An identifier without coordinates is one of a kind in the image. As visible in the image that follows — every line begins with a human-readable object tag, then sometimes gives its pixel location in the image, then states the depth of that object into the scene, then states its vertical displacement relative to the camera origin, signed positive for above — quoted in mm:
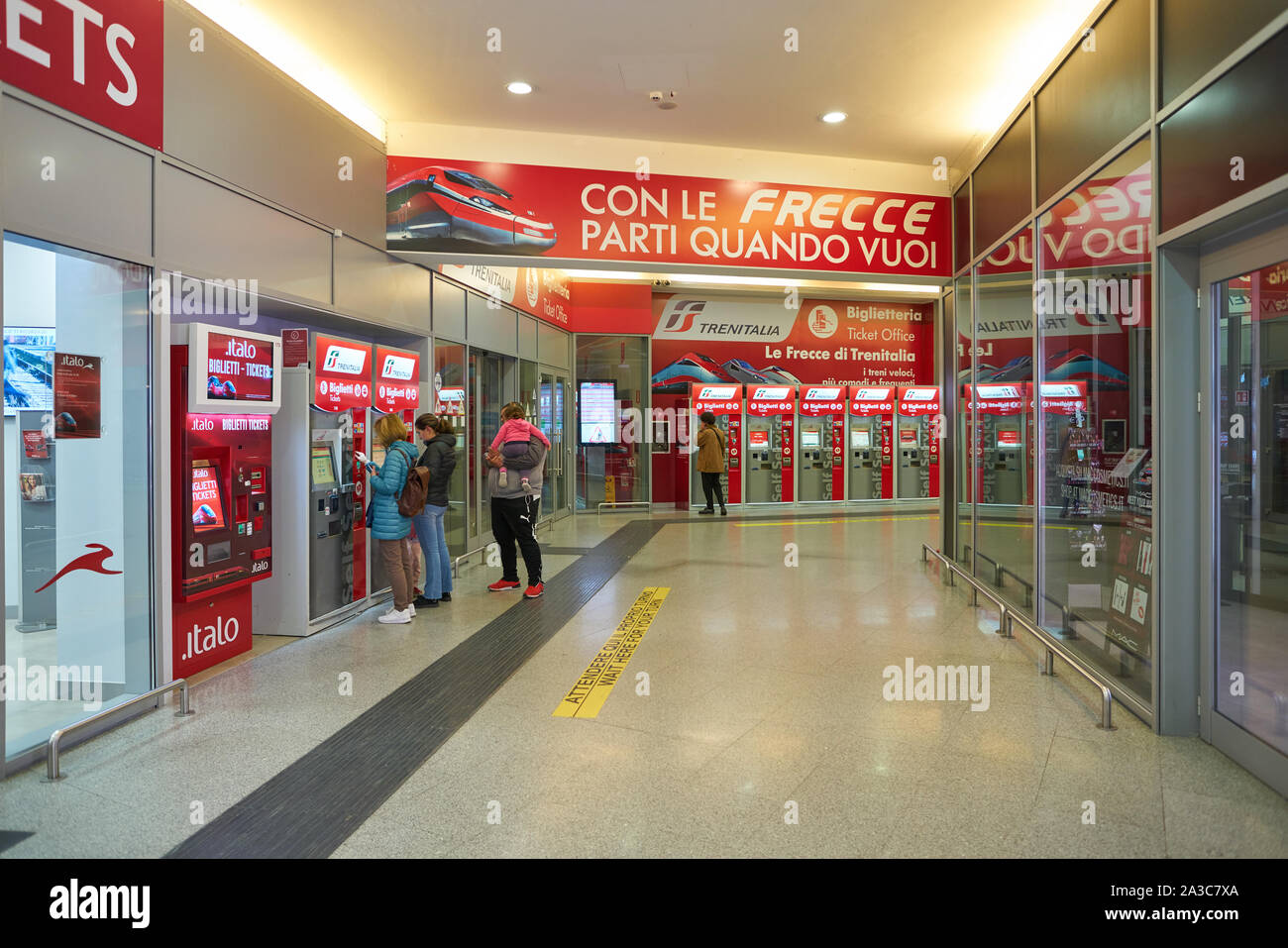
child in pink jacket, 6703 +254
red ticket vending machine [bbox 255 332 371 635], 5457 -148
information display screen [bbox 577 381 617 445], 13414 +888
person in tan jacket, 12625 +268
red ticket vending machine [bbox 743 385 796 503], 13711 +304
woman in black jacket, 6305 -285
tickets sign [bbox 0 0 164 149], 3260 +1753
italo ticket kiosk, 4422 -92
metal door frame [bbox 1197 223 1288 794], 3383 -160
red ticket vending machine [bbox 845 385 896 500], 14133 +360
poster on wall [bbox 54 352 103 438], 3773 +337
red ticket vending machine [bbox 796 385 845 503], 13930 +290
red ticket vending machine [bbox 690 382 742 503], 13445 +746
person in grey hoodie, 6707 -220
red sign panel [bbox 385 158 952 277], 6547 +2041
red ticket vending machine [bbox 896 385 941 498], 14367 +413
